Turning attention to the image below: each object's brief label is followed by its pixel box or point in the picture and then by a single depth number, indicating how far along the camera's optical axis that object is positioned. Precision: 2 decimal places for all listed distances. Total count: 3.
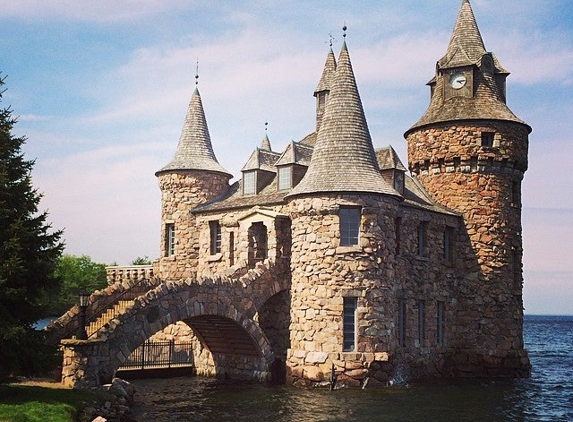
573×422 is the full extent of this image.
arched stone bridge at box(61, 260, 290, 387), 23.95
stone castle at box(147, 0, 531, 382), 29.38
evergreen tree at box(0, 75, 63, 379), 18.92
